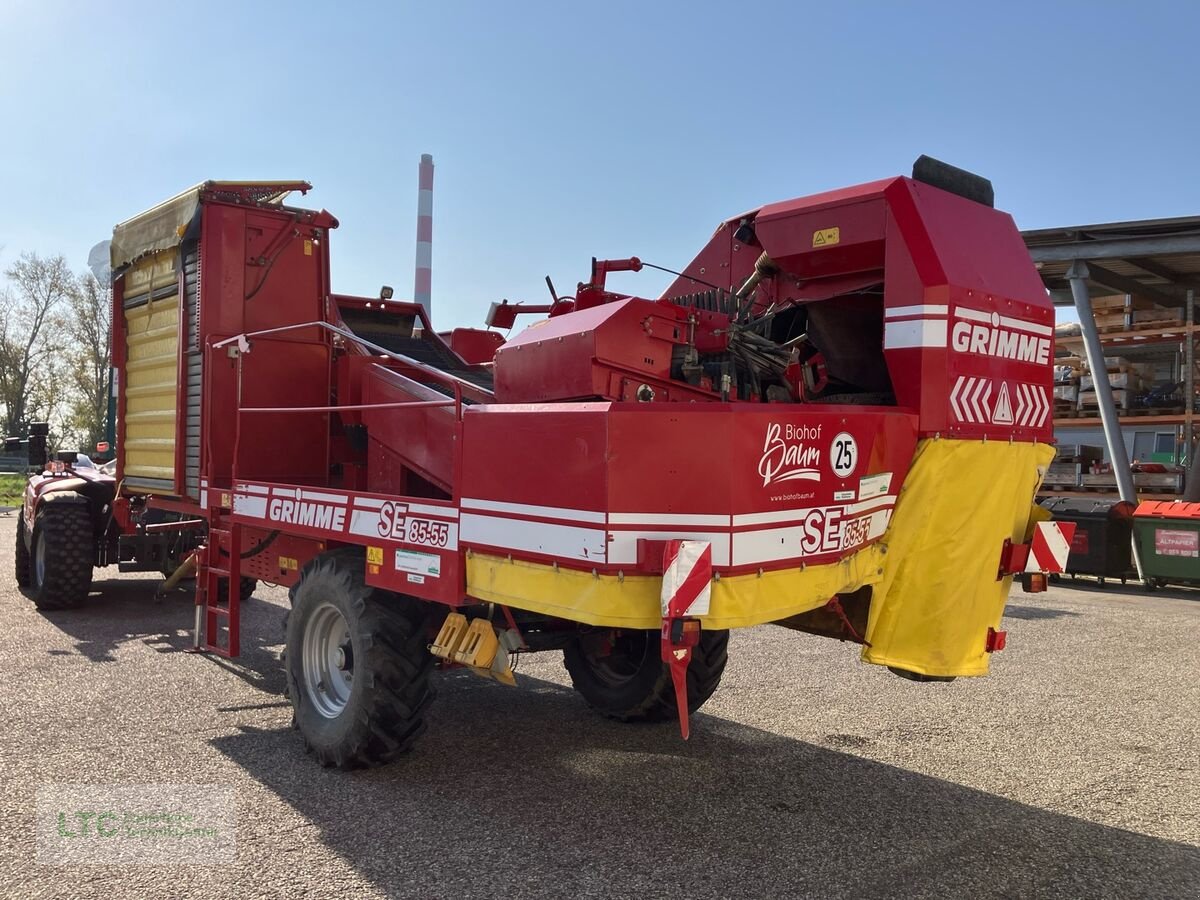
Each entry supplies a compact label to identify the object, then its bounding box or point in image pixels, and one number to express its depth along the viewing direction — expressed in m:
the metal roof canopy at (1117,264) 12.91
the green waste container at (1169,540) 11.74
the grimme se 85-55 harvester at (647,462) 3.27
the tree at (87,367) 36.62
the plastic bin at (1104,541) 12.38
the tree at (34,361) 35.34
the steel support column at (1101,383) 13.56
